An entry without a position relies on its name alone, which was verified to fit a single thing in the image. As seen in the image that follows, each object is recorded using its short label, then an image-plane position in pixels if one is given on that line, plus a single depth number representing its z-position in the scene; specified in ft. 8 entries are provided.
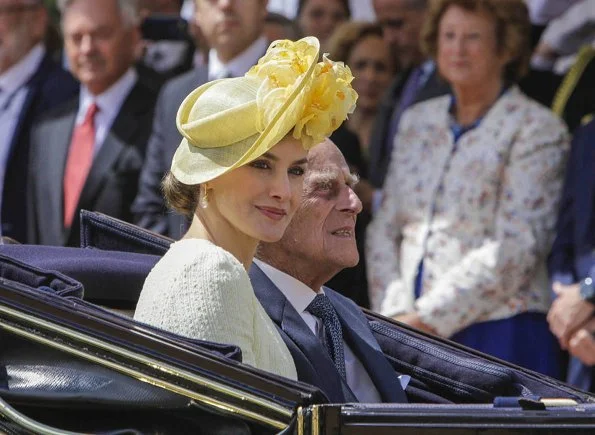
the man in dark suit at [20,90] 47.65
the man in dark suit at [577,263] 36.63
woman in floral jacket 38.81
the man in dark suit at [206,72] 43.37
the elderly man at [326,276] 25.99
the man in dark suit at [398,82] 43.37
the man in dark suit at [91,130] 45.57
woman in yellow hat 22.63
